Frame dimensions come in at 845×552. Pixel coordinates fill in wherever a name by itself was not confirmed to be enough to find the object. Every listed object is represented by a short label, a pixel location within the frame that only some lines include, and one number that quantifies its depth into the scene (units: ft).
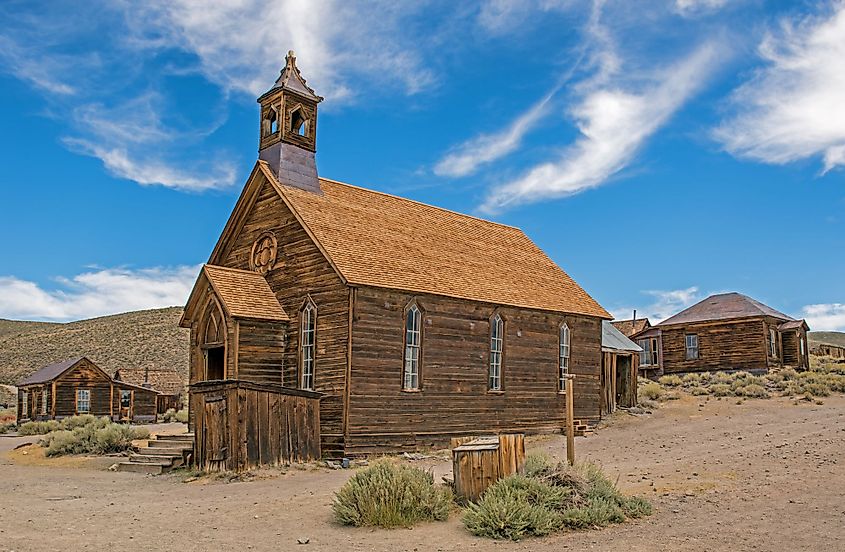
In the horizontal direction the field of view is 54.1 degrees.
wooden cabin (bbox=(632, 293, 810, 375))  137.18
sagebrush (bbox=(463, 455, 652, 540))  34.63
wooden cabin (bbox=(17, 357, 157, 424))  145.59
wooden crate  38.83
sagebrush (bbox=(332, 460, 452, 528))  37.11
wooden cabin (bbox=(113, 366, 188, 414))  176.96
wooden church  66.13
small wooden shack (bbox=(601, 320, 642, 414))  96.84
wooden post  46.19
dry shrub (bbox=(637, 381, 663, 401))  111.14
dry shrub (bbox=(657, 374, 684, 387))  129.70
